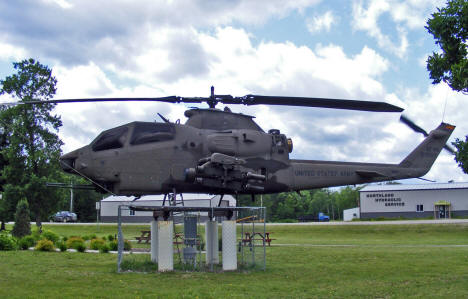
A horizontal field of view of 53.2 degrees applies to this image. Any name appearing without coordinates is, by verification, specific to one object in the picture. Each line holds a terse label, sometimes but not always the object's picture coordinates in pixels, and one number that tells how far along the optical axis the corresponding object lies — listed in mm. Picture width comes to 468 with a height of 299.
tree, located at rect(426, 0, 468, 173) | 11211
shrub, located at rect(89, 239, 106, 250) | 23853
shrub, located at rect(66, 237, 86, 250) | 22527
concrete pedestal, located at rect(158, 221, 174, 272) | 14875
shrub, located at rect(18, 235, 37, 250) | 23141
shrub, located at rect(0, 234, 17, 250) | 21984
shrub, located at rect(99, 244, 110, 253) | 22442
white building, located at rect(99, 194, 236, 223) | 55188
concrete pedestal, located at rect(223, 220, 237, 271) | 15305
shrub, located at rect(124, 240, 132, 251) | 24375
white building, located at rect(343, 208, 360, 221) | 76825
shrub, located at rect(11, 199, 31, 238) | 27797
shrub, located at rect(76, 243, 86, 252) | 22391
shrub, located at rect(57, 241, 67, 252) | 22706
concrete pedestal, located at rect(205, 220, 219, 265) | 16859
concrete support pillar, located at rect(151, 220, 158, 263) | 17288
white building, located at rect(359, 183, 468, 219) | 57375
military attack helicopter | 14148
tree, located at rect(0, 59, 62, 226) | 36688
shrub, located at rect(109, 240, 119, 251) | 23597
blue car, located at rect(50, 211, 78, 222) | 69750
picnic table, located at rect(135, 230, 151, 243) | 29812
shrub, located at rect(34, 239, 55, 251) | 22500
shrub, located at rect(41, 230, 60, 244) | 25703
